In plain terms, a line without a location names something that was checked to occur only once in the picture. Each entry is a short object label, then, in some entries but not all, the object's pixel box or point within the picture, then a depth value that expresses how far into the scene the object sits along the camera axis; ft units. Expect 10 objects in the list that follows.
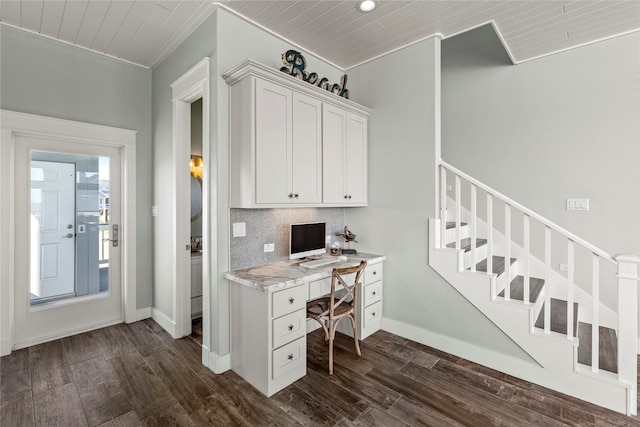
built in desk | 7.07
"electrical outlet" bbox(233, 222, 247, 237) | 8.53
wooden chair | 7.93
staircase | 6.63
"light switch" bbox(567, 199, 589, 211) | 10.09
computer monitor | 9.43
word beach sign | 9.01
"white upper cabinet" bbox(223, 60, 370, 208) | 7.81
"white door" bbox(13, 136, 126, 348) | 9.27
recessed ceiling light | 7.86
